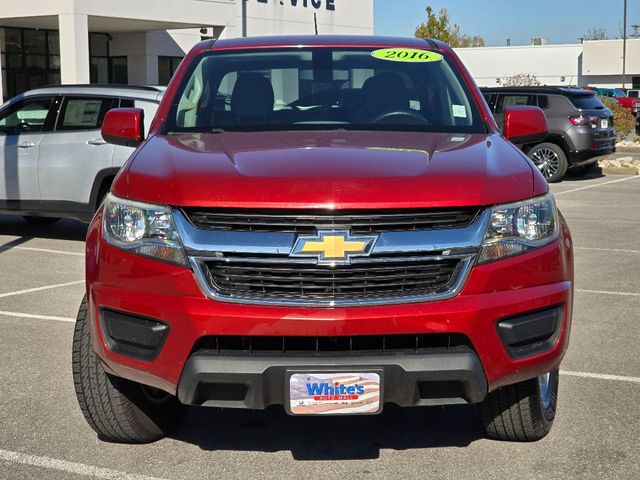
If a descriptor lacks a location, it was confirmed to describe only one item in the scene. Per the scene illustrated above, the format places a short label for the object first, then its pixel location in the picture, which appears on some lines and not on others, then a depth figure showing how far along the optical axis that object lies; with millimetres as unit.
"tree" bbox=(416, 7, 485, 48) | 67625
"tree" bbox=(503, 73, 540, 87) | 52188
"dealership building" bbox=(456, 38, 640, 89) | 77312
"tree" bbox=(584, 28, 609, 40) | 113812
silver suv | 10117
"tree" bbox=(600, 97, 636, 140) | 27938
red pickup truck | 3500
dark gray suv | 17969
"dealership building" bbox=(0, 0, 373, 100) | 26312
